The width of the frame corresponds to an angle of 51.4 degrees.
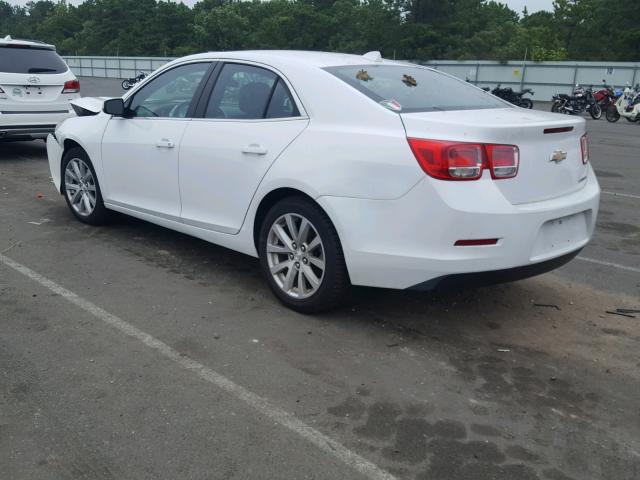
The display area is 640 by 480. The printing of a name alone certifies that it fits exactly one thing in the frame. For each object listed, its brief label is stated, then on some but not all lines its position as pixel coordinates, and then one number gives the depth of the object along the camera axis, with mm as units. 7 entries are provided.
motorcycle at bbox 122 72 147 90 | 25759
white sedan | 3580
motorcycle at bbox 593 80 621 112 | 24297
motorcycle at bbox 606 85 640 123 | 21969
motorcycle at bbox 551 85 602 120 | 24312
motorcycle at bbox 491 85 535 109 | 26172
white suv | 9617
